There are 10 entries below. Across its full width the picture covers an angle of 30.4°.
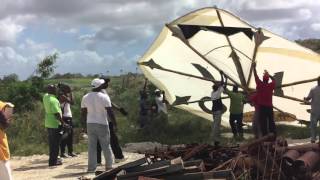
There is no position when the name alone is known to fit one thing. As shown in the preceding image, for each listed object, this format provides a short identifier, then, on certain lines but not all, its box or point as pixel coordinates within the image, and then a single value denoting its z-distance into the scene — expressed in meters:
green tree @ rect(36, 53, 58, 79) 22.62
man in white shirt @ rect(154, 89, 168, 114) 17.62
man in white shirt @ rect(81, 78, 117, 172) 10.18
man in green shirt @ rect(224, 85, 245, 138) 15.84
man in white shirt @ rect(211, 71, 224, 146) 15.13
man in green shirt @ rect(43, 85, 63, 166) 11.62
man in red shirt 12.73
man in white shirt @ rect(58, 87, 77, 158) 12.83
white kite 15.67
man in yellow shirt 7.30
